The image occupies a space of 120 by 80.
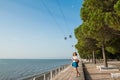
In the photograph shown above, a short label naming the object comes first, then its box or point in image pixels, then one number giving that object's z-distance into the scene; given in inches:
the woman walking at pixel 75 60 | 218.6
